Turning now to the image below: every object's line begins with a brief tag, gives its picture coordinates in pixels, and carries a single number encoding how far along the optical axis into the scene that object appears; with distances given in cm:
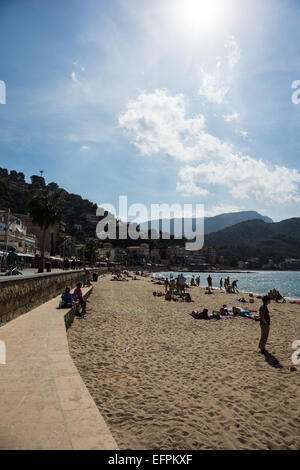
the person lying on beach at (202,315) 1423
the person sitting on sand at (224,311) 1564
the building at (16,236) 4834
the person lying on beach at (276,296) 2508
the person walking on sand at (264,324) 859
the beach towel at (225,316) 1460
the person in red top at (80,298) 1322
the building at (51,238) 8719
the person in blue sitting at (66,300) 1149
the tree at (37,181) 17338
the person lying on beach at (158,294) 2560
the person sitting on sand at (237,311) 1551
